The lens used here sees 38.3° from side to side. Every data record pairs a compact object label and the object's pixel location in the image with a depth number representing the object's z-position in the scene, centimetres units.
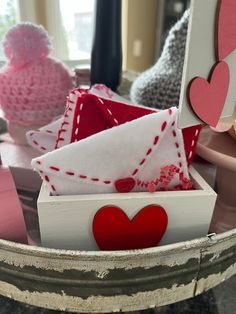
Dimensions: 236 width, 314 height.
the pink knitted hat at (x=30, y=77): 44
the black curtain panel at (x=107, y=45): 51
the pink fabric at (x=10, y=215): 30
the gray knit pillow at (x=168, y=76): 44
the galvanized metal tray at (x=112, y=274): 25
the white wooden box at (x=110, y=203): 28
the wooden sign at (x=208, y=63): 26
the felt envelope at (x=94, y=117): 32
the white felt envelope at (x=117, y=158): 28
